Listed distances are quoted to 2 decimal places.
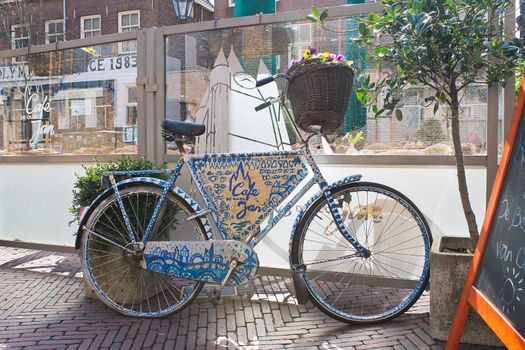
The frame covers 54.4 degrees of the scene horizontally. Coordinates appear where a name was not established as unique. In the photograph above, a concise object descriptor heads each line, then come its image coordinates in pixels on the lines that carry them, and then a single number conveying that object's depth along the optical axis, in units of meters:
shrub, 3.89
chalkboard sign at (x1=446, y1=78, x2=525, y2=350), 2.12
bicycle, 3.34
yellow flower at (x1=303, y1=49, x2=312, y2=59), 3.45
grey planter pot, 2.95
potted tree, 2.85
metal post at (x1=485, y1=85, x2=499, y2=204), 3.68
